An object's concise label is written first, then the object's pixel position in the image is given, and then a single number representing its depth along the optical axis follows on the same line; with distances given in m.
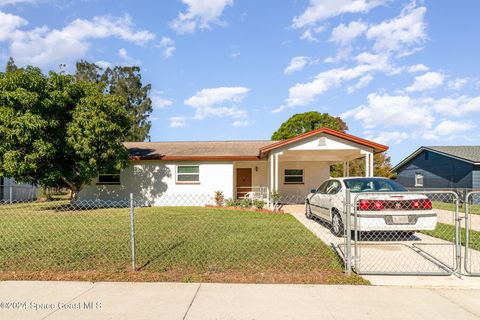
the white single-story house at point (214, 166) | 14.59
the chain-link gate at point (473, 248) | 4.96
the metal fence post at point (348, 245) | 4.85
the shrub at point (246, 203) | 14.91
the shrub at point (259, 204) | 14.03
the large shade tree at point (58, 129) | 12.42
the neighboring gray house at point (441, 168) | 20.34
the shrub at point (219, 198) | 16.29
